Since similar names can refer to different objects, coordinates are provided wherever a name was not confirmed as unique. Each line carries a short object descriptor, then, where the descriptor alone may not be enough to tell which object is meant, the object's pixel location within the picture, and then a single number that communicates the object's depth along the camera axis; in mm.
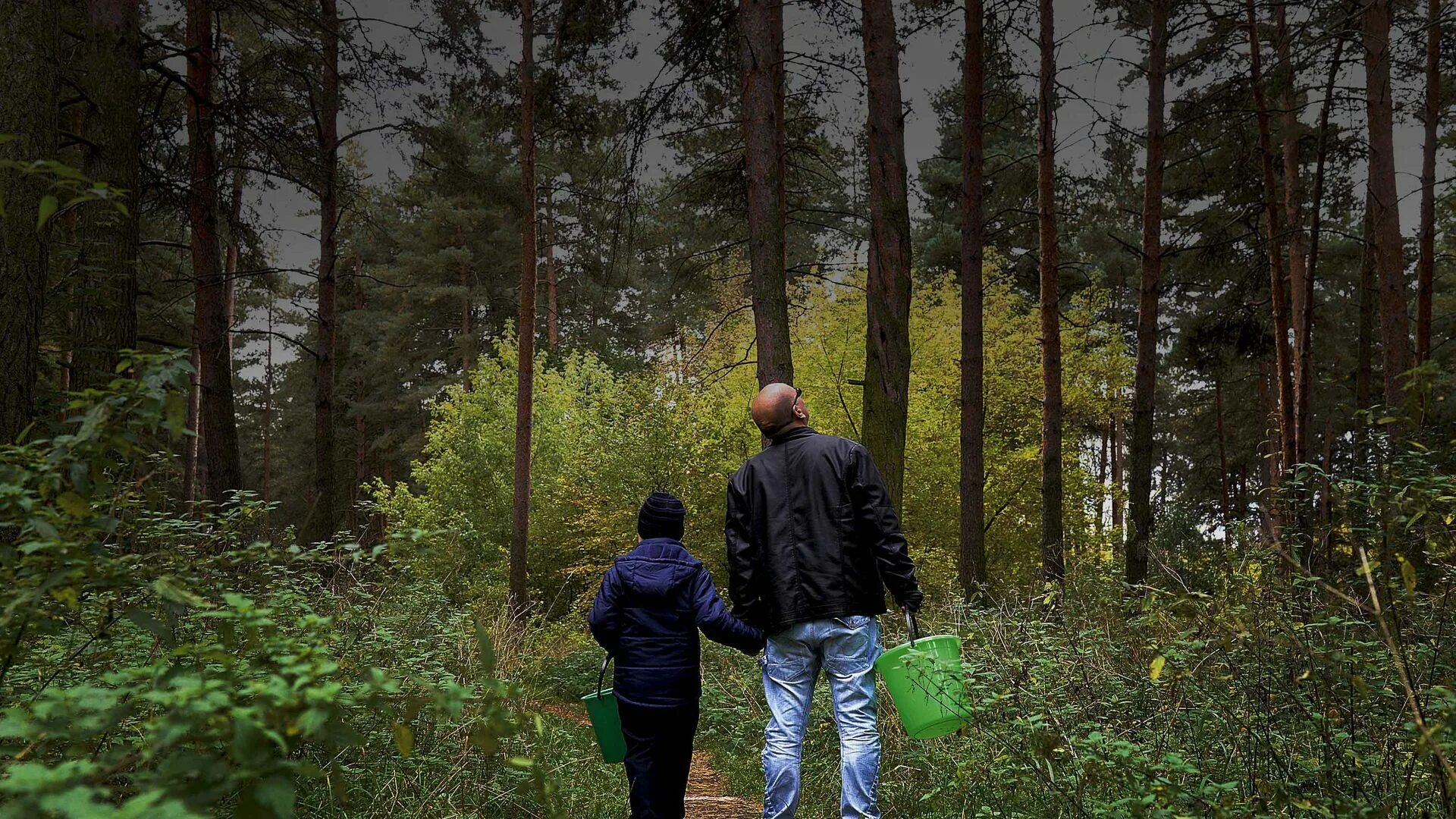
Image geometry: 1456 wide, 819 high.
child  4145
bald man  3975
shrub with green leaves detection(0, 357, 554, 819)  1457
